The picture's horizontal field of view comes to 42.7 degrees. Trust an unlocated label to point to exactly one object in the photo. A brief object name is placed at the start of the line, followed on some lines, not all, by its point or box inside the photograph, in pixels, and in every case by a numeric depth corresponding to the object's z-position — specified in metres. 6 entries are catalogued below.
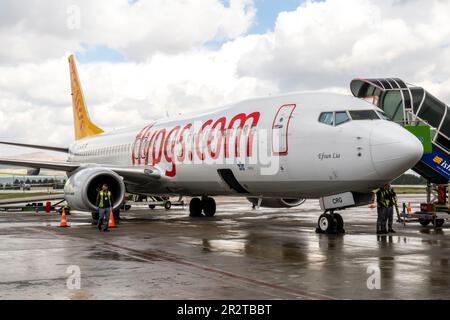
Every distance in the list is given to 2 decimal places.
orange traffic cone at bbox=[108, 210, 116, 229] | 18.44
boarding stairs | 18.11
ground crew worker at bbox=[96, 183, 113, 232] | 16.80
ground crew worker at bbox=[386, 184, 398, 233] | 15.58
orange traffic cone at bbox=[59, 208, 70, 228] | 18.62
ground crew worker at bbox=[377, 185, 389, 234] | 15.51
